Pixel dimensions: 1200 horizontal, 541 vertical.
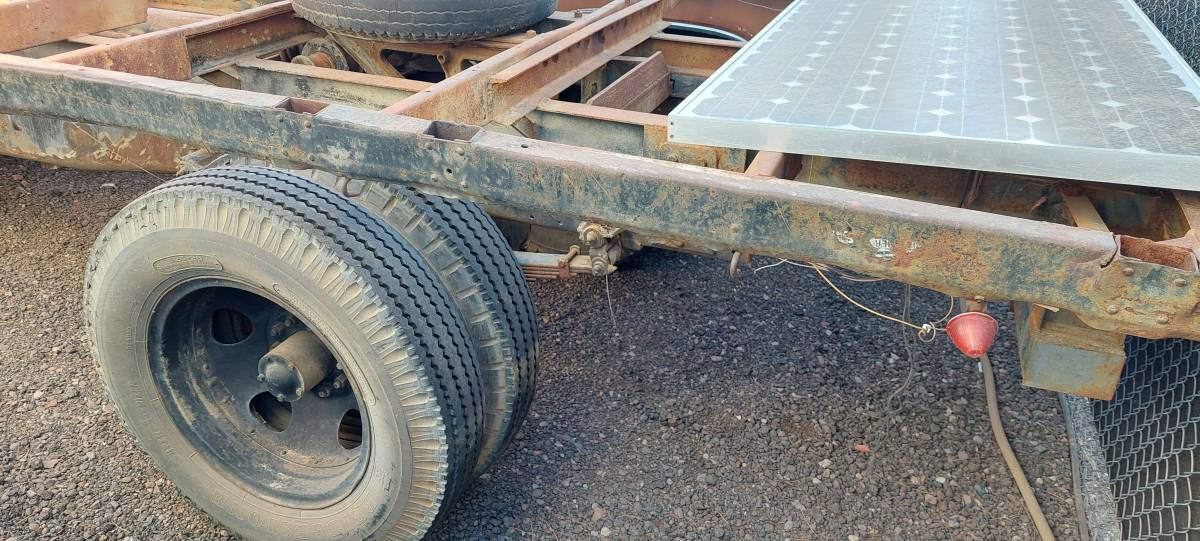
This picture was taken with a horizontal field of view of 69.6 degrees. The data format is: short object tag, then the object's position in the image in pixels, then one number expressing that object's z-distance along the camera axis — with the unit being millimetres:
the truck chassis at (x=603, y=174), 1595
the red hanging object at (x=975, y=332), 1776
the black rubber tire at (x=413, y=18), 3465
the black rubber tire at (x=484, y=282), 2363
